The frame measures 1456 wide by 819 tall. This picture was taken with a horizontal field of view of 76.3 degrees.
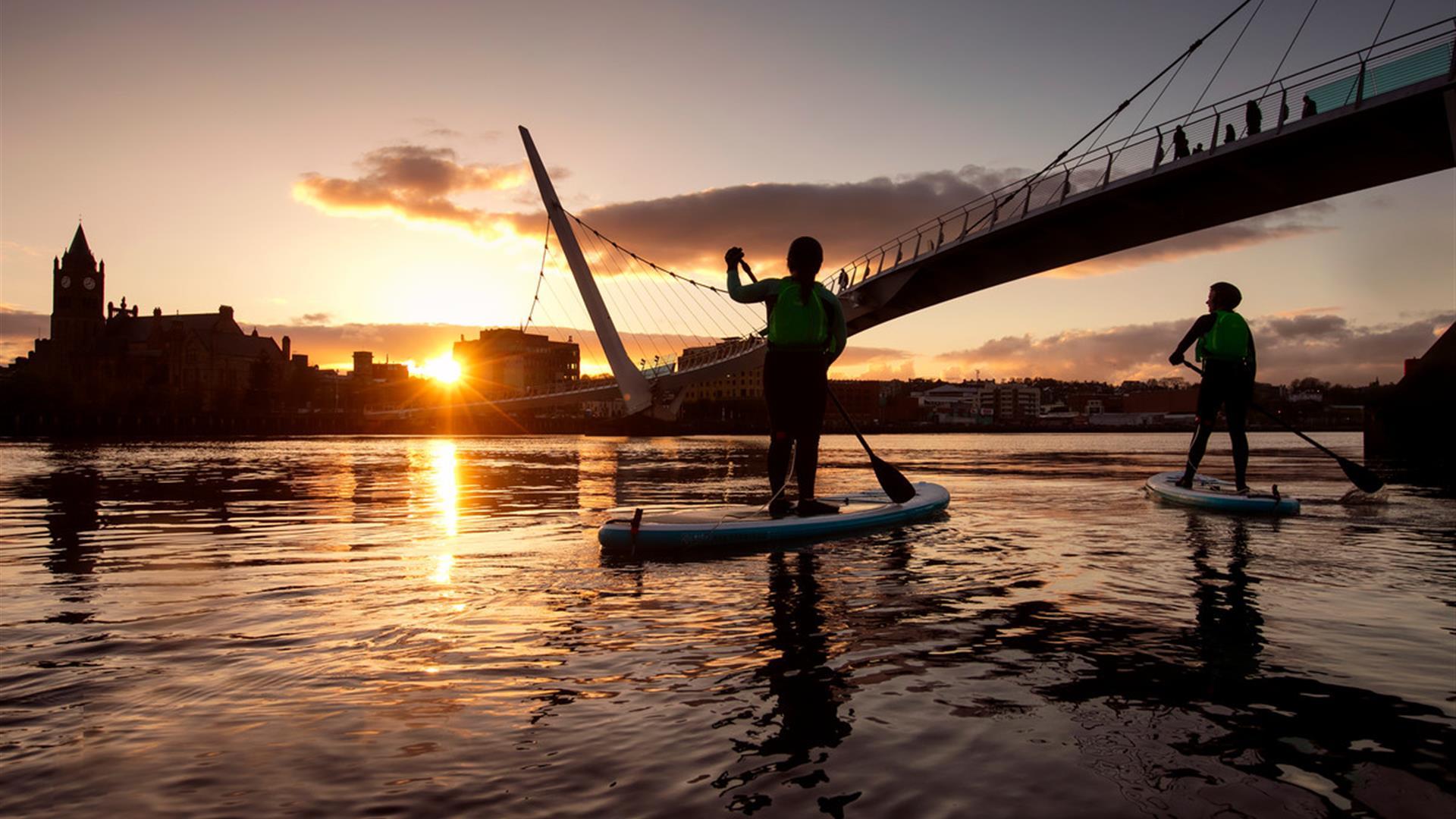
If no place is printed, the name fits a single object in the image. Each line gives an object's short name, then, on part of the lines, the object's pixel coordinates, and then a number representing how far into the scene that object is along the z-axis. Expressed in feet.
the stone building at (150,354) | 444.96
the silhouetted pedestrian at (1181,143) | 107.04
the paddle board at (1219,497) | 39.14
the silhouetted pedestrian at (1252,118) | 98.27
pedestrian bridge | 92.32
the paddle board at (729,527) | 27.94
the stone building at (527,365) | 645.10
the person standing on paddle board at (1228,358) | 42.29
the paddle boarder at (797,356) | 31.24
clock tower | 469.57
